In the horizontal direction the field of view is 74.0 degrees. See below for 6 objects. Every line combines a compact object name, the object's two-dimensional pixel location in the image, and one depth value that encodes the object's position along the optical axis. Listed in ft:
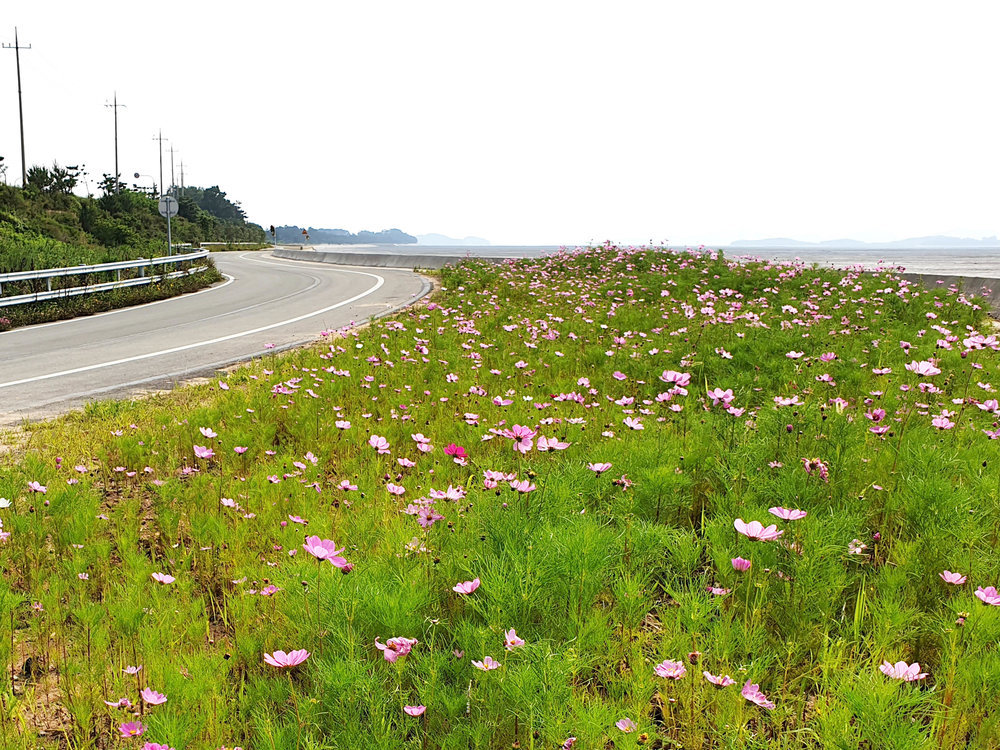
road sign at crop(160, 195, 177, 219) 89.83
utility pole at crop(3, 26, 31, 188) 175.52
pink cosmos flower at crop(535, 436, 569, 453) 11.79
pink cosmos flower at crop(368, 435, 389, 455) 13.77
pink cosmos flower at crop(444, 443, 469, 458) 11.49
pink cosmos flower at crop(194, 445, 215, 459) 13.65
